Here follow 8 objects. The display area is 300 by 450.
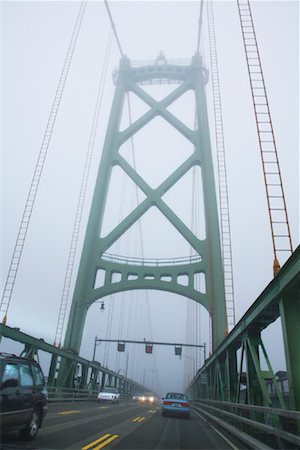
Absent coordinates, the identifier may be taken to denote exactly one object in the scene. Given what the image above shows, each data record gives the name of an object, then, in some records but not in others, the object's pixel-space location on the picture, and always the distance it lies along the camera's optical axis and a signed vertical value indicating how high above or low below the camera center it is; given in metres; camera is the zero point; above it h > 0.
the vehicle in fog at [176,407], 16.66 +0.07
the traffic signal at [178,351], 47.26 +6.81
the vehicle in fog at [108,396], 29.87 +0.65
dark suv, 6.09 +0.07
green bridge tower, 27.73 +12.95
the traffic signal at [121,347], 47.06 +6.90
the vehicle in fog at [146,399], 43.74 +0.86
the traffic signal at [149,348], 47.88 +7.04
